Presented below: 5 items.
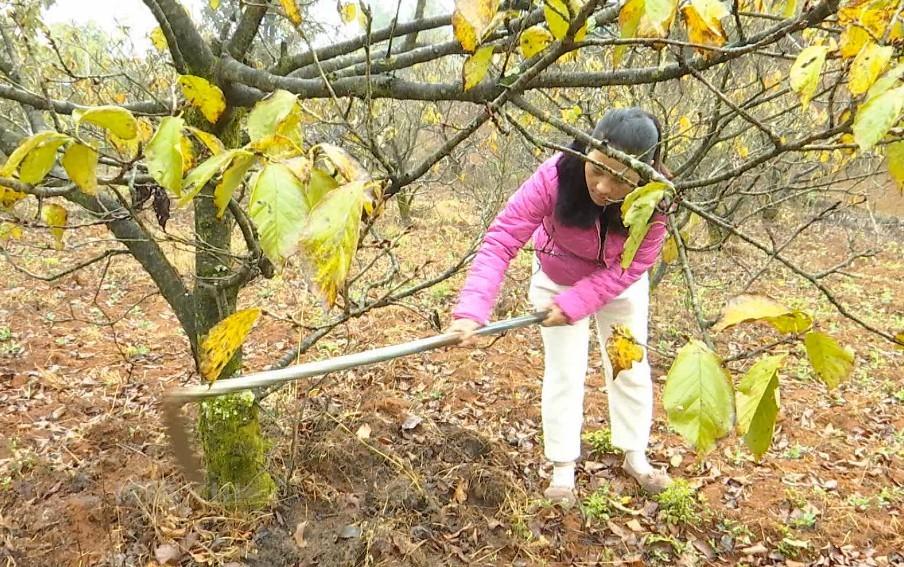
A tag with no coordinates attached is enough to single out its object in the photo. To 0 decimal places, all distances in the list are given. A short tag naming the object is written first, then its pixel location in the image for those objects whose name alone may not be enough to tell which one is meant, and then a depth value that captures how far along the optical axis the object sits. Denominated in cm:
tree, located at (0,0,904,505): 78
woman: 214
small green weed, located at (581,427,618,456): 361
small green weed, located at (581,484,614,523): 304
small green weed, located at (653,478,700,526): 303
